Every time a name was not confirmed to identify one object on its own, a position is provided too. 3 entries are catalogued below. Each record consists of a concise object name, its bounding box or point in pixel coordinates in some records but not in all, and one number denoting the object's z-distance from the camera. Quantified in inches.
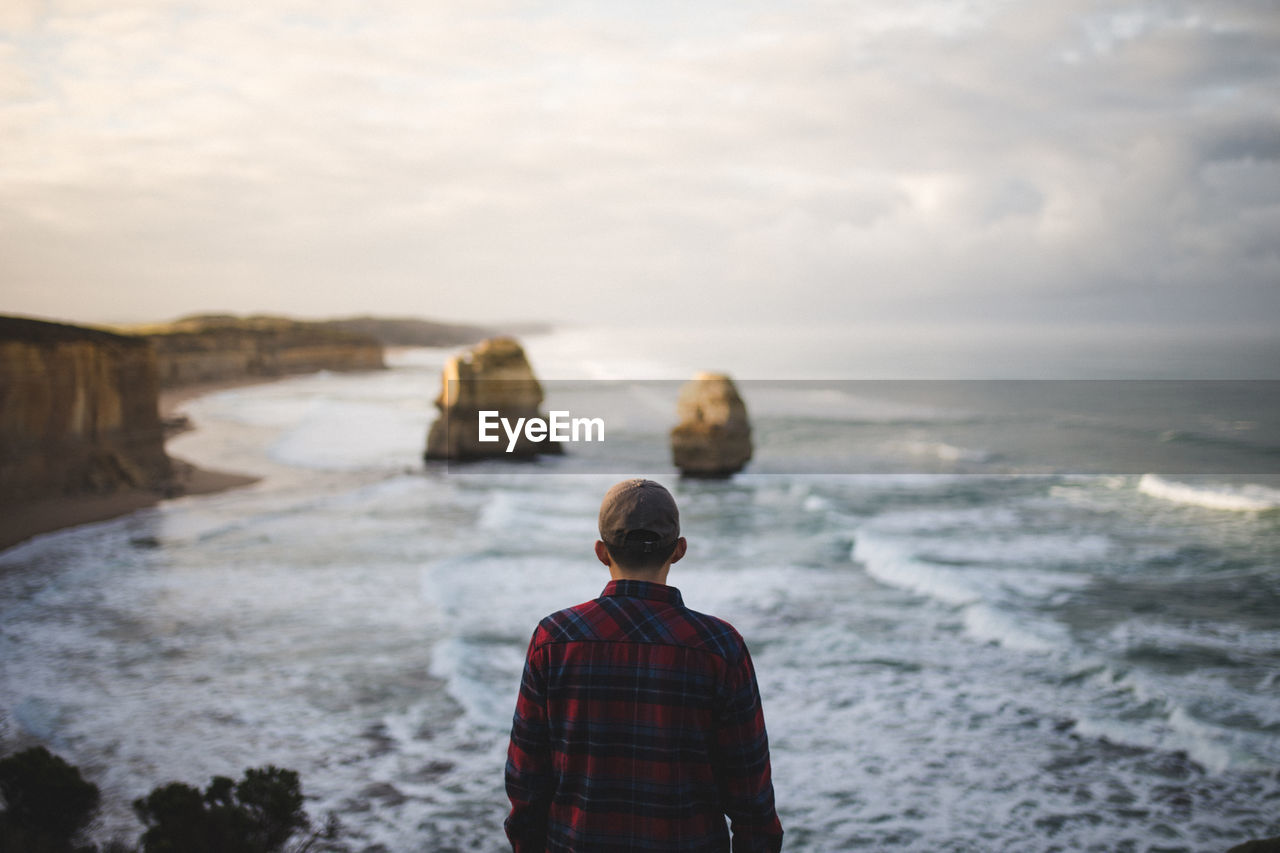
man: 97.0
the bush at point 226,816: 218.7
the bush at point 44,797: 249.6
